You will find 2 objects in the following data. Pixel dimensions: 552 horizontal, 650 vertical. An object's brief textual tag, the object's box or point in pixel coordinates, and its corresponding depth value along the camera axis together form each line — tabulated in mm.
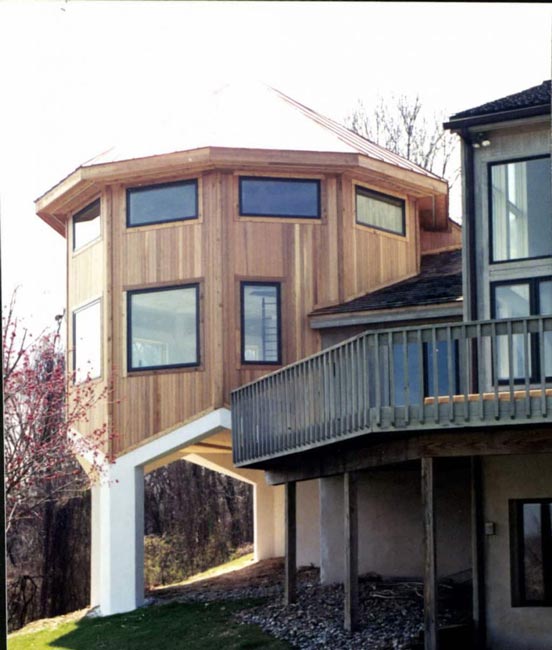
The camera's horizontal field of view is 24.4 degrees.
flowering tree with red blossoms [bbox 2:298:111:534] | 22125
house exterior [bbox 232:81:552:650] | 14828
